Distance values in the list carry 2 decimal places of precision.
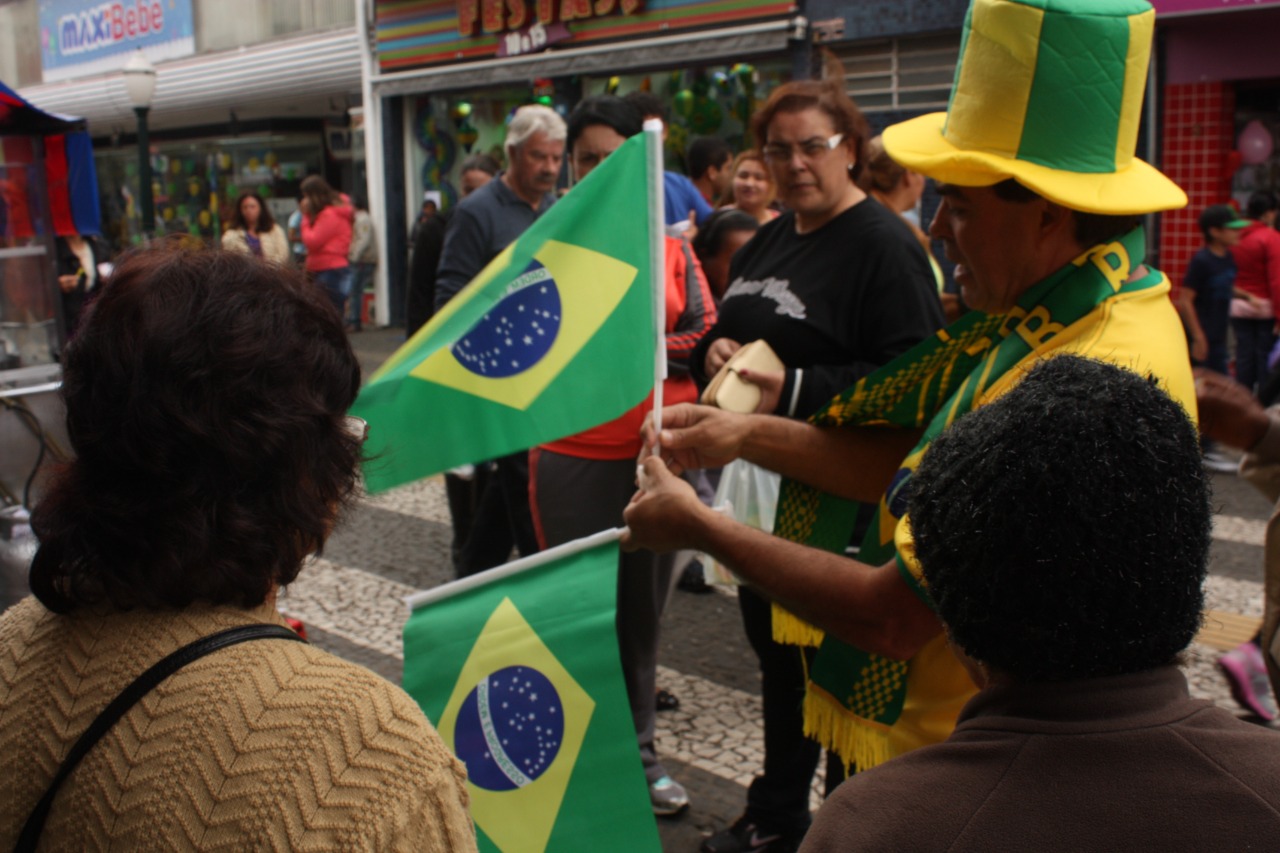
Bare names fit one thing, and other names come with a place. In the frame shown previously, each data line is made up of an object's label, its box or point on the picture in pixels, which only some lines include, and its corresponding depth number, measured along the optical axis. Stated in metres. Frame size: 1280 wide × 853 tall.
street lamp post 14.55
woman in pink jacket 15.98
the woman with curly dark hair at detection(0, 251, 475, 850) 1.25
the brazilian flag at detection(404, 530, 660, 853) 2.53
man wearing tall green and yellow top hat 1.94
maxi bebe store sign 21.44
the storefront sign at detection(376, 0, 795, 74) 13.48
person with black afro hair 1.07
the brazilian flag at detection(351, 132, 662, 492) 2.89
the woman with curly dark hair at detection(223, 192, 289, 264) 13.89
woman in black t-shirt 2.95
